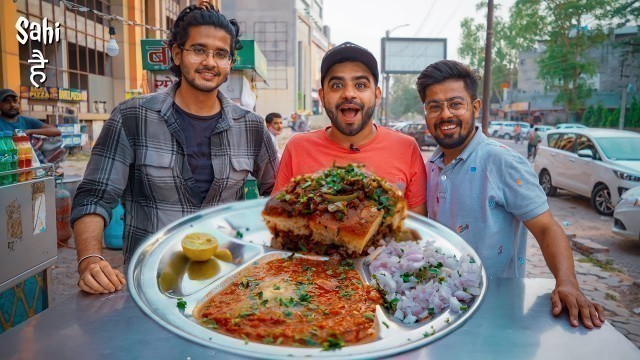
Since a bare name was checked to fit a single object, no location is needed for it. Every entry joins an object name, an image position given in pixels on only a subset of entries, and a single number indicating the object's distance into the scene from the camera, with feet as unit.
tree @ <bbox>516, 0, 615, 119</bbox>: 142.92
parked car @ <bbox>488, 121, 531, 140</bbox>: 168.14
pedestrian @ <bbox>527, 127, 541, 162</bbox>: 90.08
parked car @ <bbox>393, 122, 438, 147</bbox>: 97.32
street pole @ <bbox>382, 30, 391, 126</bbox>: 105.75
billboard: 102.68
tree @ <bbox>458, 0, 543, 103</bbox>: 200.44
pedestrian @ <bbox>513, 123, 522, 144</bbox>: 138.00
